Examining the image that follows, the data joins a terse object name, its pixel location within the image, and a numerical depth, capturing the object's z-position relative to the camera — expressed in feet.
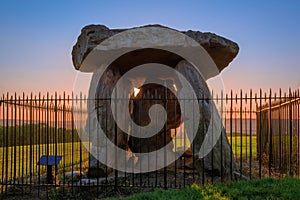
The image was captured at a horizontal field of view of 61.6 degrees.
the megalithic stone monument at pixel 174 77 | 19.94
